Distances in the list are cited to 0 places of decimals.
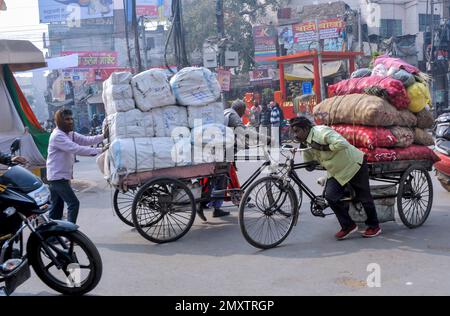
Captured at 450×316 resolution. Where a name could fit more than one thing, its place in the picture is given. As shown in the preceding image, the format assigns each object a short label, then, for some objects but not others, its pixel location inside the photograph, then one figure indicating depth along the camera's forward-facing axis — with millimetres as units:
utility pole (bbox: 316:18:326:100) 17872
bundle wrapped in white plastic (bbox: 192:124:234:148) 5859
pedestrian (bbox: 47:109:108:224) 5641
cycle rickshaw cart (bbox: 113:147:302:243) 5555
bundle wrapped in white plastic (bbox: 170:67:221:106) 5898
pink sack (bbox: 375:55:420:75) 5941
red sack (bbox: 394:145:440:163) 5660
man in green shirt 5176
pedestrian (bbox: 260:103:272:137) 19609
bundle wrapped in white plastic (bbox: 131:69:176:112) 5660
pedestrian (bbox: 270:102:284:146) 18453
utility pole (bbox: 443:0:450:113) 26219
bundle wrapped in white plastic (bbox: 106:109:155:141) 5555
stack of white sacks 5512
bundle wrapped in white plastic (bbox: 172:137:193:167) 5705
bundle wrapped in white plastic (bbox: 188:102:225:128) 5949
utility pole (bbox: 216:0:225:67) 21797
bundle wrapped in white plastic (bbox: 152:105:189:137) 5771
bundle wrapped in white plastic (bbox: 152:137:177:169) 5585
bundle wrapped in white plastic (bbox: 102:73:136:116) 5570
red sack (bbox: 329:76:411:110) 5578
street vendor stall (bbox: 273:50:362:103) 17969
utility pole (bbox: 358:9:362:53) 26766
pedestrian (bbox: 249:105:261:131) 22031
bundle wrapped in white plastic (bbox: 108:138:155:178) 5414
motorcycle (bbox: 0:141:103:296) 3799
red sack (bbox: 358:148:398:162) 5520
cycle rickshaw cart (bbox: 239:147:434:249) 5195
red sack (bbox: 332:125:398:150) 5512
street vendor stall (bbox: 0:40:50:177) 9625
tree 33594
